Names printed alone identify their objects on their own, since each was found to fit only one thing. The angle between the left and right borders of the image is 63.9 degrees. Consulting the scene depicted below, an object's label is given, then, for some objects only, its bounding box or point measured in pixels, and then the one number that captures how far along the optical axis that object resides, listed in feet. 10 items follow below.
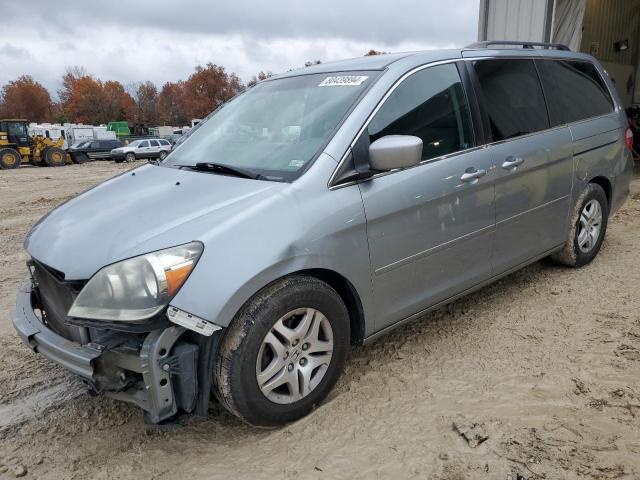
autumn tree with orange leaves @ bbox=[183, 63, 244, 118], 265.13
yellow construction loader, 88.69
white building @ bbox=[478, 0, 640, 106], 28.12
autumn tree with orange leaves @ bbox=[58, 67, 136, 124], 255.09
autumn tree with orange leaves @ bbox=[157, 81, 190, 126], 278.46
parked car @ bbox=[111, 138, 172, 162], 97.86
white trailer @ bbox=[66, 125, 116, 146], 141.28
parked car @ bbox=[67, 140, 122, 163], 99.71
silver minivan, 7.14
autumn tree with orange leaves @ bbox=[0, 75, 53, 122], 278.87
